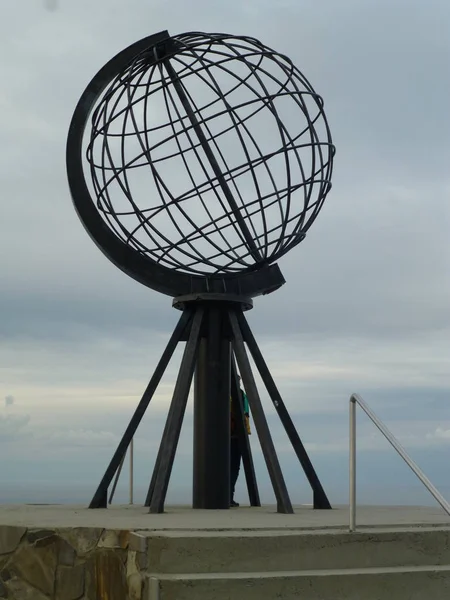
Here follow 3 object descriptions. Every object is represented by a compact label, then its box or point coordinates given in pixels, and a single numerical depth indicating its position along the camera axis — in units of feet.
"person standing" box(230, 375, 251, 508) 30.66
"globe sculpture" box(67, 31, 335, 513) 27.17
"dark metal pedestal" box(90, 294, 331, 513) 27.40
